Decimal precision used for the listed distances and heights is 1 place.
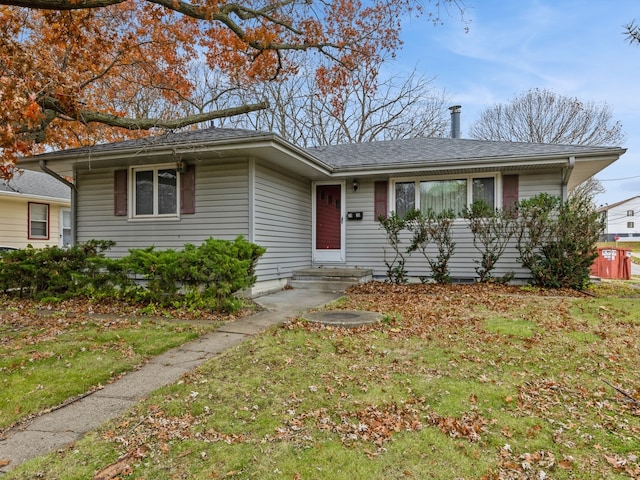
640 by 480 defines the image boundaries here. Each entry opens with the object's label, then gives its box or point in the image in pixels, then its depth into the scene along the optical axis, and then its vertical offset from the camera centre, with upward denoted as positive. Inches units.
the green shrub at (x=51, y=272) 274.7 -21.1
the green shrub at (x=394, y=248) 346.9 -5.8
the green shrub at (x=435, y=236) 336.8 +5.4
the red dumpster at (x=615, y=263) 452.4 -24.3
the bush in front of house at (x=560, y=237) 311.4 +4.2
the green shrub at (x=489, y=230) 329.4 +10.2
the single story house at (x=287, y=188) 307.1 +48.2
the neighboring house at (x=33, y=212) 526.0 +42.5
